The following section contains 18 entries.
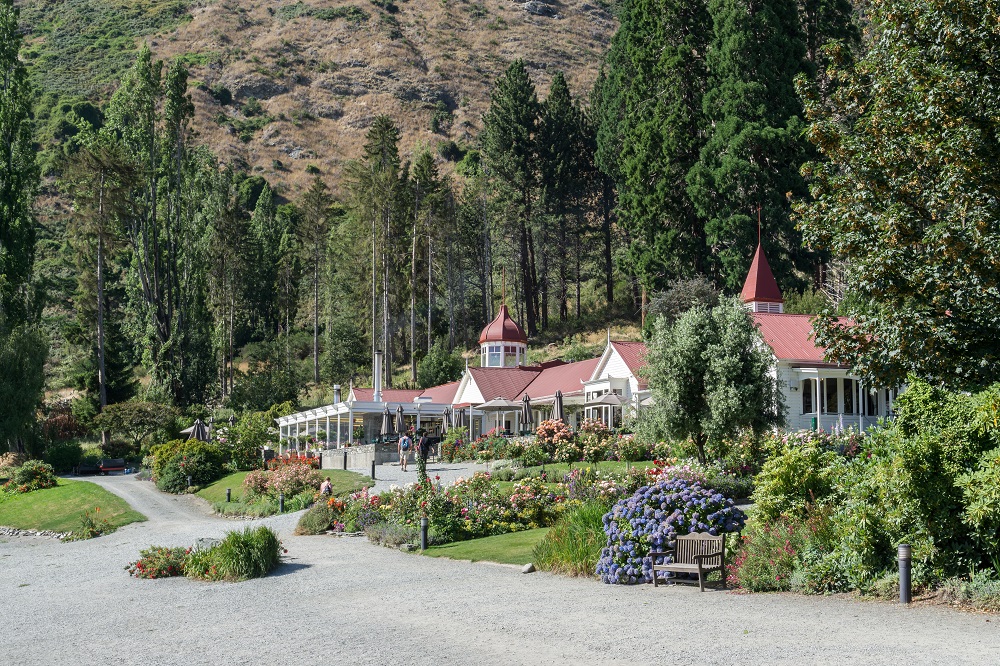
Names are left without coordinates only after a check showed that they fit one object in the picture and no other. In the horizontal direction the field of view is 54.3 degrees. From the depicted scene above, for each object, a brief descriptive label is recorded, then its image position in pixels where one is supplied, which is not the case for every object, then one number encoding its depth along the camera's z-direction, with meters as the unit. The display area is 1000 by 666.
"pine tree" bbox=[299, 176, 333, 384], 74.00
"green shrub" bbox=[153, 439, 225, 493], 38.62
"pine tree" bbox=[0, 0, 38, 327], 47.53
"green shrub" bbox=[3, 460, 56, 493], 38.03
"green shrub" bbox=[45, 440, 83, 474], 45.50
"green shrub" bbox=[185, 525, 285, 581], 17.56
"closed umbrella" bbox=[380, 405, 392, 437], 39.94
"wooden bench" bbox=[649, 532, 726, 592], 13.77
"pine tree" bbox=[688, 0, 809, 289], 45.06
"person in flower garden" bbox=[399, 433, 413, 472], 35.42
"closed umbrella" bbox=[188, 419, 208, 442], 44.28
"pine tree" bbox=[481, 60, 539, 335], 65.19
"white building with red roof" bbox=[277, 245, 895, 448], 33.62
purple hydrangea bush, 14.62
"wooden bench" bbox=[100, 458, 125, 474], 46.66
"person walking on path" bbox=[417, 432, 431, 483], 29.77
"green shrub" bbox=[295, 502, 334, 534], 23.94
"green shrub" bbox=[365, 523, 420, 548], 21.05
